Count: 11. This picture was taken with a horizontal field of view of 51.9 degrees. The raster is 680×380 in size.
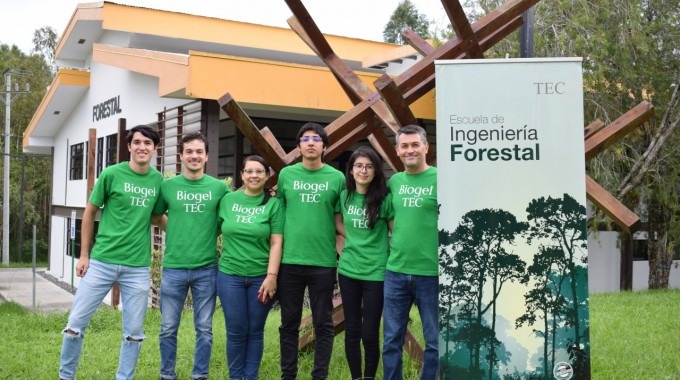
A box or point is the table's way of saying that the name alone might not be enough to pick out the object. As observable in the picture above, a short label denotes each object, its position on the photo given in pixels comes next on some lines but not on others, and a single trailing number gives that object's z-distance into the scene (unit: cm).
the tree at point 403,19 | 3828
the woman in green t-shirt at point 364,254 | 400
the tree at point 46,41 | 3912
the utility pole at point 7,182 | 2823
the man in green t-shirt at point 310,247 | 410
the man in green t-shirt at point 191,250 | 426
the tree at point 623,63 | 1086
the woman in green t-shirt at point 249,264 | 416
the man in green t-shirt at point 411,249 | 392
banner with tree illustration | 383
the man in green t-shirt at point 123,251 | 425
